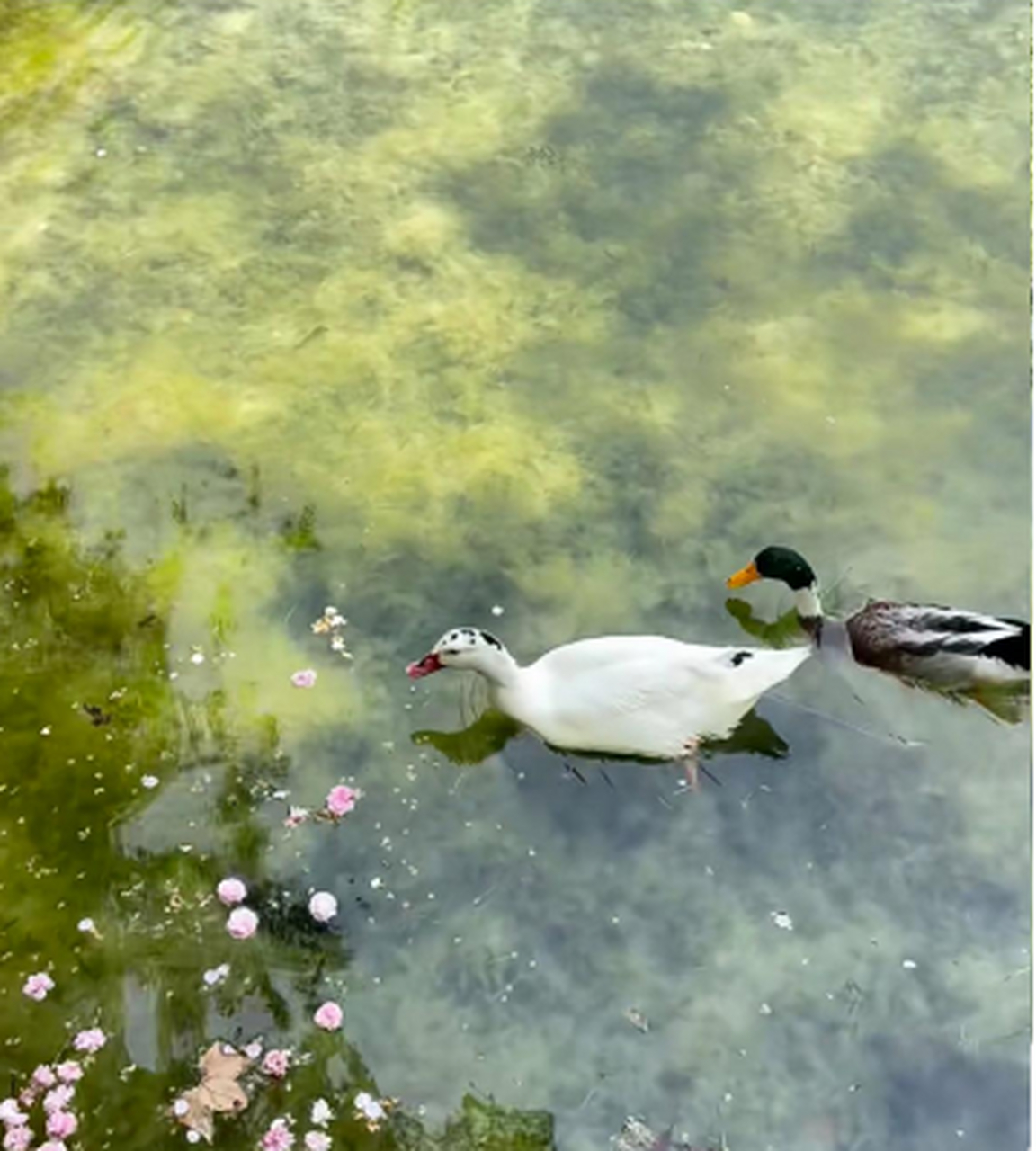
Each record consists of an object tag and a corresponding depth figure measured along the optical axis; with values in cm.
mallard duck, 389
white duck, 378
